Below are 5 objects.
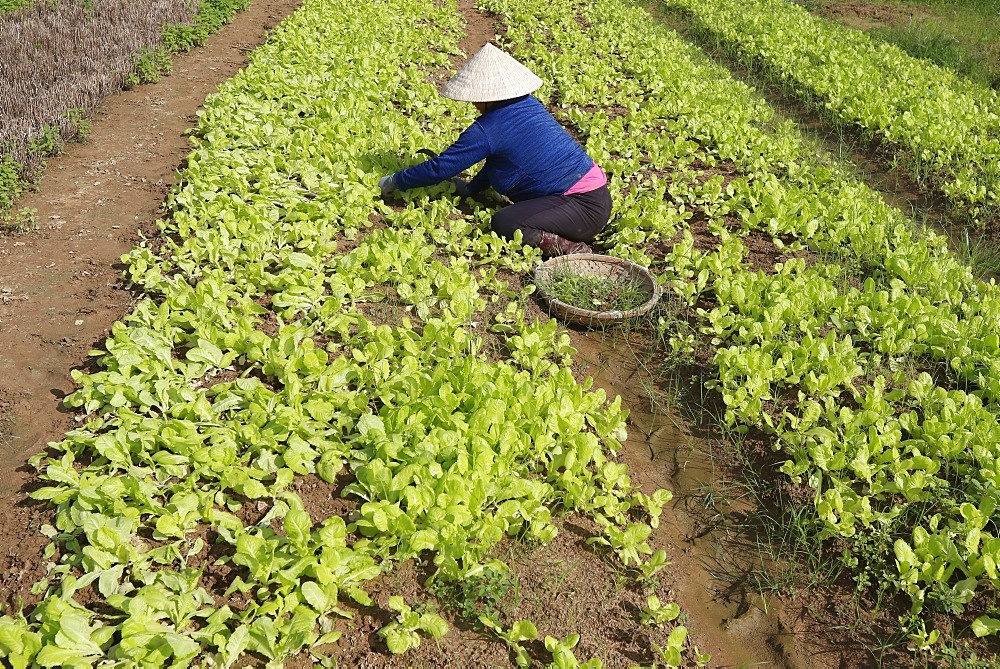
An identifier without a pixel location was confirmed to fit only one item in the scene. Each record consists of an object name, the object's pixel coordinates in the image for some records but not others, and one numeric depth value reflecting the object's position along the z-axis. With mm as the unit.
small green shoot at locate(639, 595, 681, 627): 2691
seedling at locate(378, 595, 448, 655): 2467
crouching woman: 4902
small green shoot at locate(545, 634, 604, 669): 2414
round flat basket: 4391
